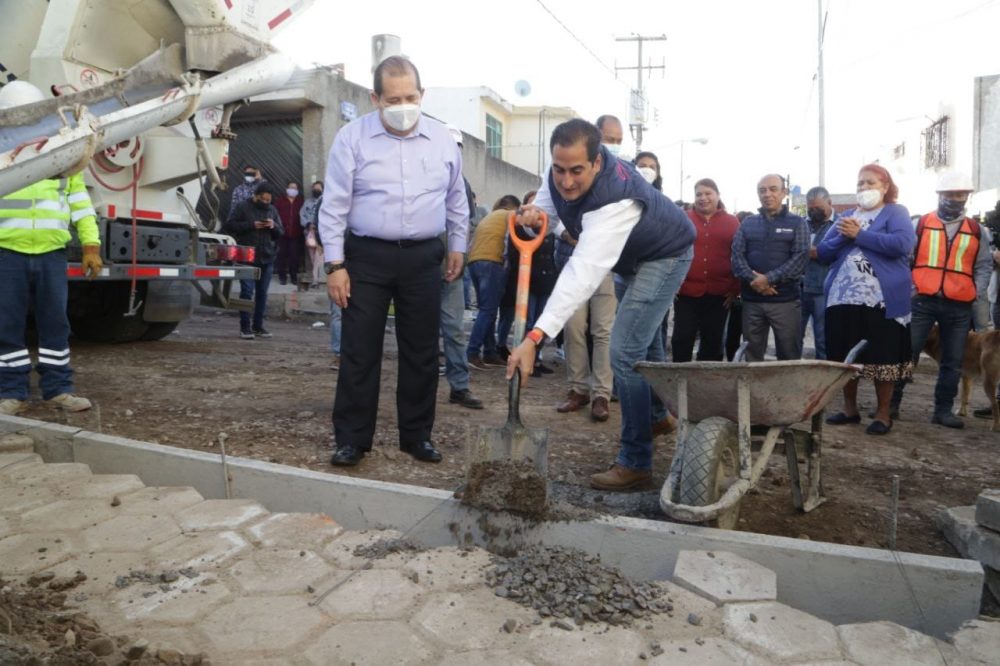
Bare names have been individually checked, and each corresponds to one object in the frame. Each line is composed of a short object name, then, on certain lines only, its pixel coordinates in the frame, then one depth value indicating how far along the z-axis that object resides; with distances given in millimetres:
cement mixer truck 3256
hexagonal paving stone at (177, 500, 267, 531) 2723
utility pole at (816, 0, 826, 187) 21750
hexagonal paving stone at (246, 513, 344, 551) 2598
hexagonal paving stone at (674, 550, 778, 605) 2197
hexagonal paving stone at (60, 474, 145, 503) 3010
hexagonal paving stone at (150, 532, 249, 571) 2438
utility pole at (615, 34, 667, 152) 36062
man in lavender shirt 3477
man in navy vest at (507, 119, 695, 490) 2984
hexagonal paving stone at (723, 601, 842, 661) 1952
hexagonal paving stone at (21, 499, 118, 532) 2713
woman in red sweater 5410
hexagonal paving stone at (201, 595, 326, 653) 1964
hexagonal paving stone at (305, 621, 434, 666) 1906
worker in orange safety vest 5328
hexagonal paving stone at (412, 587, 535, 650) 2002
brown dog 5367
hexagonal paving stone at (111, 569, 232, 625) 2090
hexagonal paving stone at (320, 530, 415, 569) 2443
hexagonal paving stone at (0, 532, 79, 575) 2396
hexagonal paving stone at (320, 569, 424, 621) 2139
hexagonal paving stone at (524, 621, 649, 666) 1920
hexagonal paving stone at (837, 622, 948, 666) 1923
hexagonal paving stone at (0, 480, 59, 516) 2859
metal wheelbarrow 2652
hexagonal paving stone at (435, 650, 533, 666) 1896
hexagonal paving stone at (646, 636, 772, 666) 1911
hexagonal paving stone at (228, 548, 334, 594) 2287
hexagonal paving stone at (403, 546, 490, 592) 2324
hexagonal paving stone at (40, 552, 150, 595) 2271
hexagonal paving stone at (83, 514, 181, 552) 2566
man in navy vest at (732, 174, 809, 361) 5223
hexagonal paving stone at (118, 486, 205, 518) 2859
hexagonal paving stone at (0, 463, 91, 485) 3164
